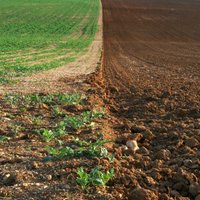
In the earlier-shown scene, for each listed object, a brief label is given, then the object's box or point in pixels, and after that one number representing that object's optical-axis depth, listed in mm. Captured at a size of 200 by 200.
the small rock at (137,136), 7512
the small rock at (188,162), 6031
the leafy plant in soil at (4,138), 7152
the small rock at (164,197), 4998
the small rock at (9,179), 5348
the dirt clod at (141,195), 4852
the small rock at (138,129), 8227
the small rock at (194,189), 5195
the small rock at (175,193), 5148
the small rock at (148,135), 7725
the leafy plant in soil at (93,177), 5094
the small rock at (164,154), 6471
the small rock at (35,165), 5859
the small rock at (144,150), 6777
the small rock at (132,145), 6981
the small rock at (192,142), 7121
